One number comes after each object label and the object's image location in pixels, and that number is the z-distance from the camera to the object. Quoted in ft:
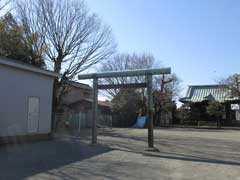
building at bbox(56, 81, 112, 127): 54.40
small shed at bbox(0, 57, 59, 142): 27.95
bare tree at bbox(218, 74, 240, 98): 73.67
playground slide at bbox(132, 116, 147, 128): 75.01
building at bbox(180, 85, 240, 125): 79.84
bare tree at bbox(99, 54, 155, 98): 81.55
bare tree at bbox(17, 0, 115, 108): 50.37
